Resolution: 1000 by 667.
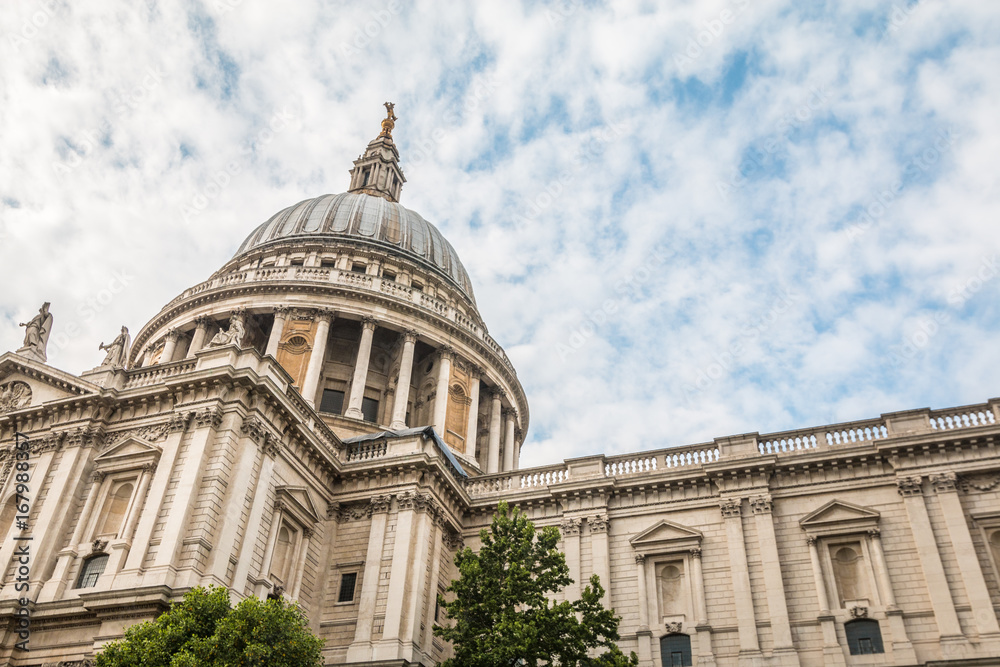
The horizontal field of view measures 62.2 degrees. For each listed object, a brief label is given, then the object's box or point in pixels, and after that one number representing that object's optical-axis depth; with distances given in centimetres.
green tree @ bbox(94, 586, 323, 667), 1838
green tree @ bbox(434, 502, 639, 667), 2061
